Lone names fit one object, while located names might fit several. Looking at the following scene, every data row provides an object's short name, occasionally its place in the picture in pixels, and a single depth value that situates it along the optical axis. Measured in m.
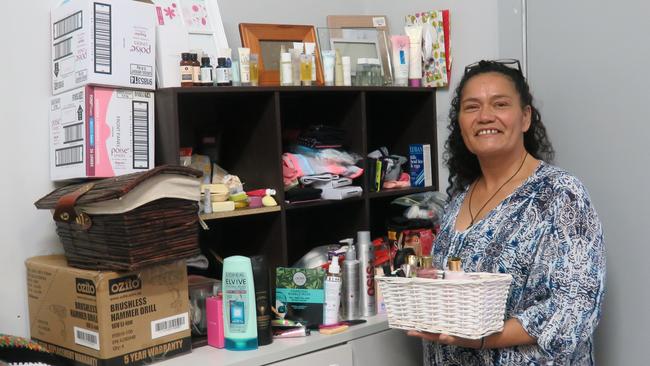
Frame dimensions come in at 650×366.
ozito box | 1.65
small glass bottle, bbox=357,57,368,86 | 2.41
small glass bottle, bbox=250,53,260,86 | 2.13
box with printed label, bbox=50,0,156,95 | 1.80
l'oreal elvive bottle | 1.80
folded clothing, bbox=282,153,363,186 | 2.21
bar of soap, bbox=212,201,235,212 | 1.97
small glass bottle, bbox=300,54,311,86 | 2.23
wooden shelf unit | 2.09
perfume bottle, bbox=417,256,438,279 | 1.73
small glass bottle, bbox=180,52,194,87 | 1.96
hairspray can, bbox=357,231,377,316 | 2.10
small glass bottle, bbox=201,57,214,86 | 1.98
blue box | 2.54
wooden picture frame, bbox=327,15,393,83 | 2.54
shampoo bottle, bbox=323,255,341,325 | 2.00
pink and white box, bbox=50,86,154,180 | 1.81
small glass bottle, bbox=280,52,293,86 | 2.20
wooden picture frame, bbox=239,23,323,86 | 2.25
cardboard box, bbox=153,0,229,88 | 1.95
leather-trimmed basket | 1.61
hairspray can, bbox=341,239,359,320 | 2.06
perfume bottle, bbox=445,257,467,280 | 1.72
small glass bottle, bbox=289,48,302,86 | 2.23
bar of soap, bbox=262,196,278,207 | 2.08
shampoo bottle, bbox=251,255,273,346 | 1.84
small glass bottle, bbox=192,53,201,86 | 1.97
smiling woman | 1.71
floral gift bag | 2.53
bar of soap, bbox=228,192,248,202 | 2.04
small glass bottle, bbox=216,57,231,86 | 2.03
